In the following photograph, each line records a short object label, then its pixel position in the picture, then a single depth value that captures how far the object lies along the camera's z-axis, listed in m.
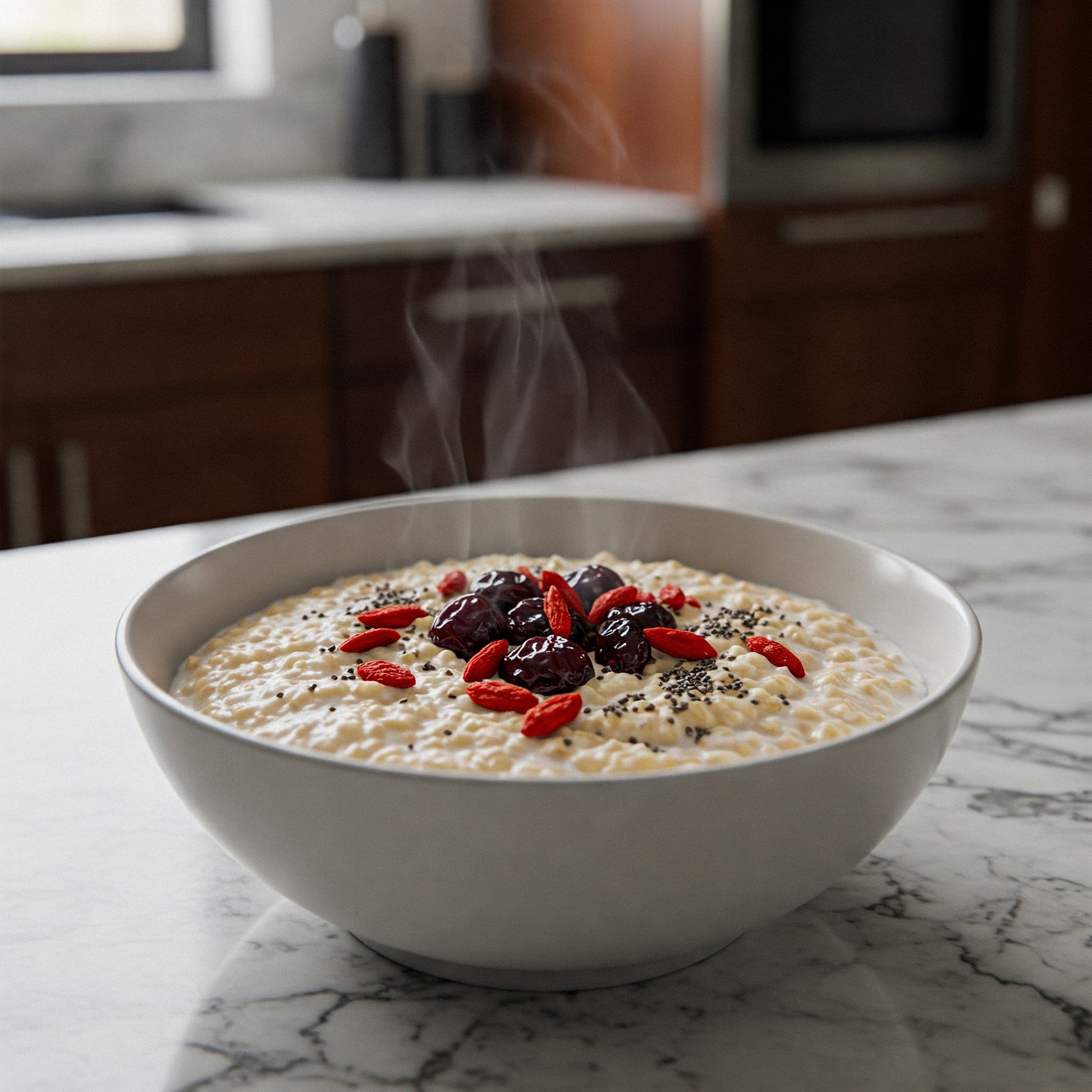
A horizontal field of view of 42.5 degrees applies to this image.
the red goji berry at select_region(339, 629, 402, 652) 0.77
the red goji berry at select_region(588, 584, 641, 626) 0.81
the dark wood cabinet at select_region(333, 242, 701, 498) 2.56
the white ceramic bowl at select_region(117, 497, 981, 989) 0.54
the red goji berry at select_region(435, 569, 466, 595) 0.88
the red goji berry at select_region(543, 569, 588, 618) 0.82
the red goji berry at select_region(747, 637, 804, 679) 0.76
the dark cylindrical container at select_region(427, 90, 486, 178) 3.29
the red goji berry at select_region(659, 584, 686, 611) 0.86
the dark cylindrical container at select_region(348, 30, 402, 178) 3.13
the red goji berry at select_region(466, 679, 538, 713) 0.69
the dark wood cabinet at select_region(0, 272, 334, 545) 2.31
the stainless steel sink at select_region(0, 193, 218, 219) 3.03
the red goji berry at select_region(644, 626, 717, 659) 0.77
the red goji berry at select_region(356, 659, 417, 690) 0.71
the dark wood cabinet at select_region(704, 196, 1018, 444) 2.86
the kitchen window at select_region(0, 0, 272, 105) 3.10
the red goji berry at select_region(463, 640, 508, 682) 0.73
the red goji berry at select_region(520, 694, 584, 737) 0.66
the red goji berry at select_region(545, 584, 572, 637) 0.78
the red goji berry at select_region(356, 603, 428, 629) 0.81
